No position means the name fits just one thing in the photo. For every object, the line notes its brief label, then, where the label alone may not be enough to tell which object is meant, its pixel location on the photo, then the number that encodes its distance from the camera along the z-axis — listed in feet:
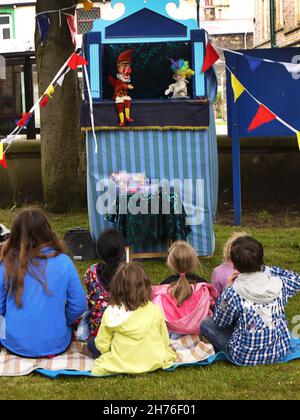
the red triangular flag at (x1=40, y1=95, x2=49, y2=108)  22.29
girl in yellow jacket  12.77
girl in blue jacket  13.23
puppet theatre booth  21.34
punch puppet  22.48
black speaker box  22.29
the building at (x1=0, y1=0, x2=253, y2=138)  93.76
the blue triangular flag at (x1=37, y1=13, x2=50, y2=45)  28.59
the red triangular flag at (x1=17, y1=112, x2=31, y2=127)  20.84
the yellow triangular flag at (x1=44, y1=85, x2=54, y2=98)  21.17
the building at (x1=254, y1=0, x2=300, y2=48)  68.85
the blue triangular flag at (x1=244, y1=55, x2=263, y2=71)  21.13
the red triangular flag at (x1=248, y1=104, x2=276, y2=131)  19.89
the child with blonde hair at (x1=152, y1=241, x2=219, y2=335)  15.03
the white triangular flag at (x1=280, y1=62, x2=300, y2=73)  20.10
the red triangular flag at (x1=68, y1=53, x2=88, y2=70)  20.94
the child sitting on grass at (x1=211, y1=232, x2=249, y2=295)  15.70
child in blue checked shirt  13.02
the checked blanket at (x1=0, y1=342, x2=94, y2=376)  13.14
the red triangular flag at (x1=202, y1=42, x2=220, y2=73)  20.63
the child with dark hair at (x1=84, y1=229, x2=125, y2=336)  14.19
